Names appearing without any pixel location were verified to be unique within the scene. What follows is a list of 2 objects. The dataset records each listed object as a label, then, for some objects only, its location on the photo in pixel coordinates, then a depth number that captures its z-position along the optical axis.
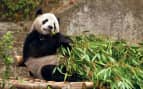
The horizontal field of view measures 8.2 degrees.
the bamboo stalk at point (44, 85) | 11.83
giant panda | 13.79
